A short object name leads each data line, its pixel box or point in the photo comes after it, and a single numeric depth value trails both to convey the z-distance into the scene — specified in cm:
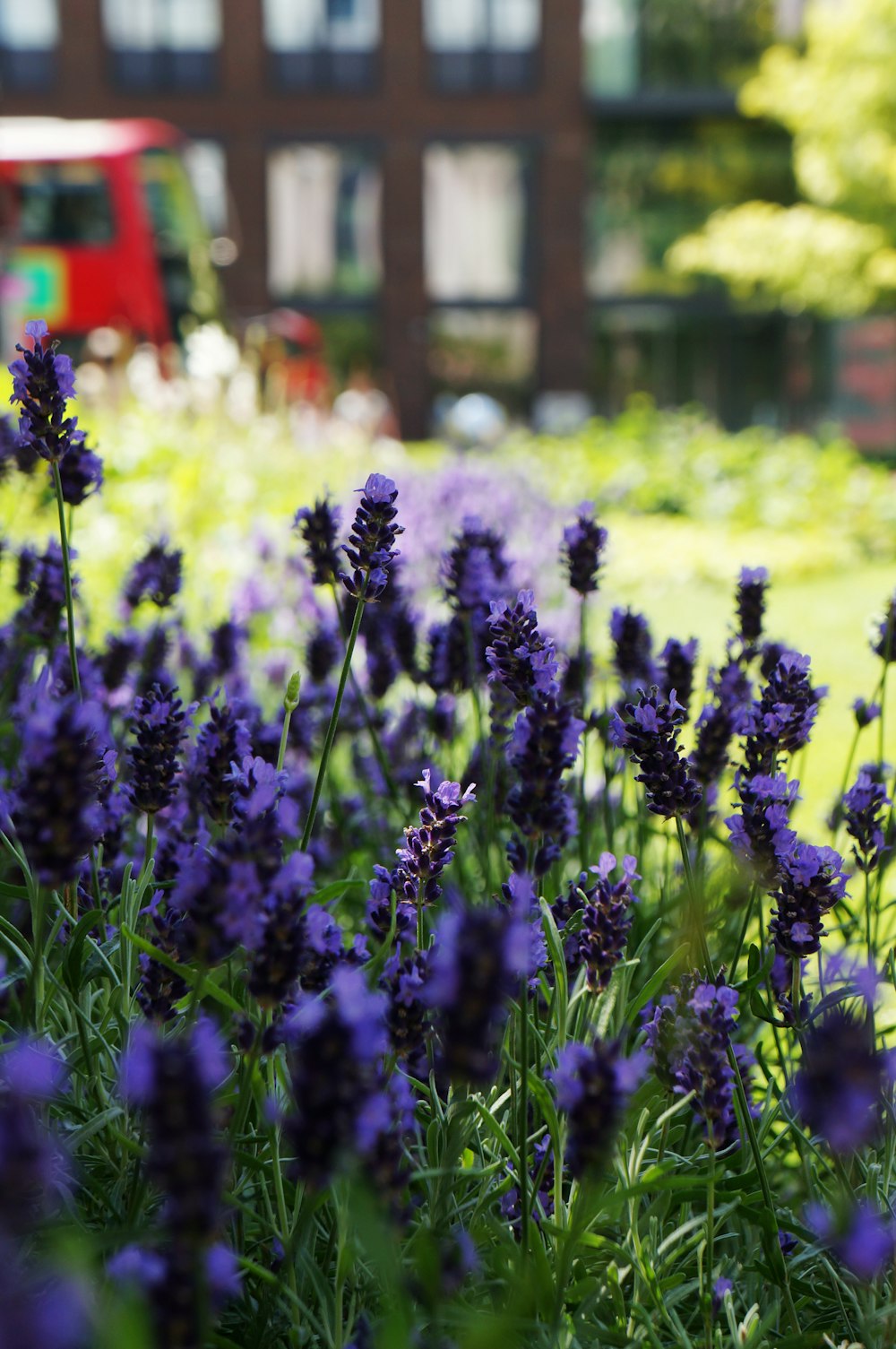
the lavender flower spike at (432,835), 117
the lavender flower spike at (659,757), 116
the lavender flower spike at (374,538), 118
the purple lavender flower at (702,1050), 113
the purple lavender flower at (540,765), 111
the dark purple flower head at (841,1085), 102
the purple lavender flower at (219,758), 116
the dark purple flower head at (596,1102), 105
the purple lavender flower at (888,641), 134
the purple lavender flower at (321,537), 132
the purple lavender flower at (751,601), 136
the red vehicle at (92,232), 1309
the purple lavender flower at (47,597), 138
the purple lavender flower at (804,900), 116
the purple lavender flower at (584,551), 133
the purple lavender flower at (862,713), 137
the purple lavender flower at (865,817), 126
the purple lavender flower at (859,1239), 102
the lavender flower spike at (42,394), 121
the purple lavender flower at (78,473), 129
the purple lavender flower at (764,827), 117
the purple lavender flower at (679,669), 134
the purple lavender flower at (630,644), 139
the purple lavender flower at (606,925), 116
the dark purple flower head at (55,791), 104
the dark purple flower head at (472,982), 101
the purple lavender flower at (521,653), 116
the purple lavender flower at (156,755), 118
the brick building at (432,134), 2062
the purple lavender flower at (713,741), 127
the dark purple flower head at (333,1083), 102
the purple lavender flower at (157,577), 140
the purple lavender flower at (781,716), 122
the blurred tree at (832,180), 1336
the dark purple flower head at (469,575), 137
